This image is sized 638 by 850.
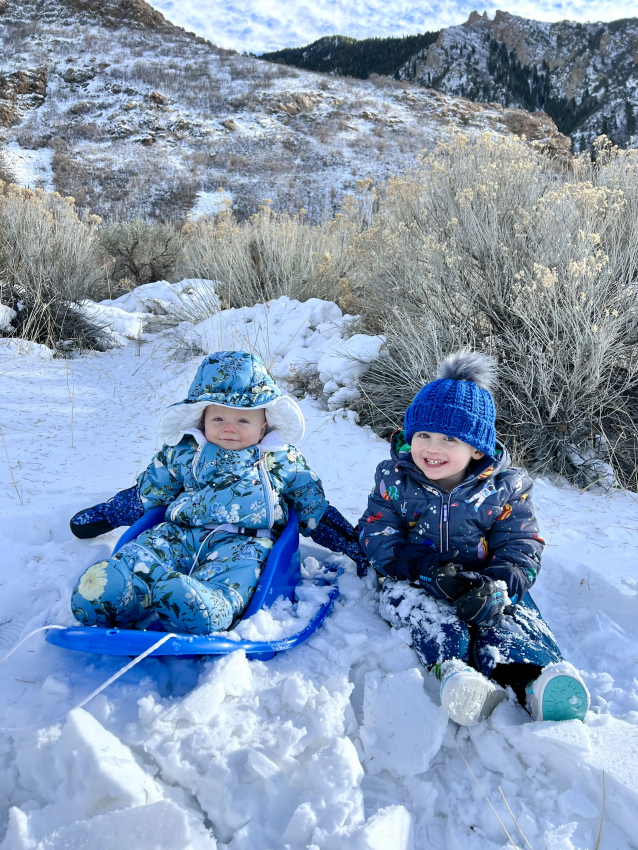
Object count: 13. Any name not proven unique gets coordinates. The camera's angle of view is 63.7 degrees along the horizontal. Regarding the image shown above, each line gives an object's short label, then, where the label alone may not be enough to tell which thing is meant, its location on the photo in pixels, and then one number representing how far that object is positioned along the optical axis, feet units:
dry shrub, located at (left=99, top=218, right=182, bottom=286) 34.53
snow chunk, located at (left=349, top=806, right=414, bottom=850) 3.35
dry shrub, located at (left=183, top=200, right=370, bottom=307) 20.85
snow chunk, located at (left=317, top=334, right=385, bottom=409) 12.81
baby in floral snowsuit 4.98
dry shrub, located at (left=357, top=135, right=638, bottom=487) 10.04
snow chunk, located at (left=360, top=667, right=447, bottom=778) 4.09
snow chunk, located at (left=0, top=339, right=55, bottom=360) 17.03
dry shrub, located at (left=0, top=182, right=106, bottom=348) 19.07
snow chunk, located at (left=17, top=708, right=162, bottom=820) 3.39
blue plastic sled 4.34
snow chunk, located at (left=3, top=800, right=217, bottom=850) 3.13
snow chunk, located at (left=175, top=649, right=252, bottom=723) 4.08
